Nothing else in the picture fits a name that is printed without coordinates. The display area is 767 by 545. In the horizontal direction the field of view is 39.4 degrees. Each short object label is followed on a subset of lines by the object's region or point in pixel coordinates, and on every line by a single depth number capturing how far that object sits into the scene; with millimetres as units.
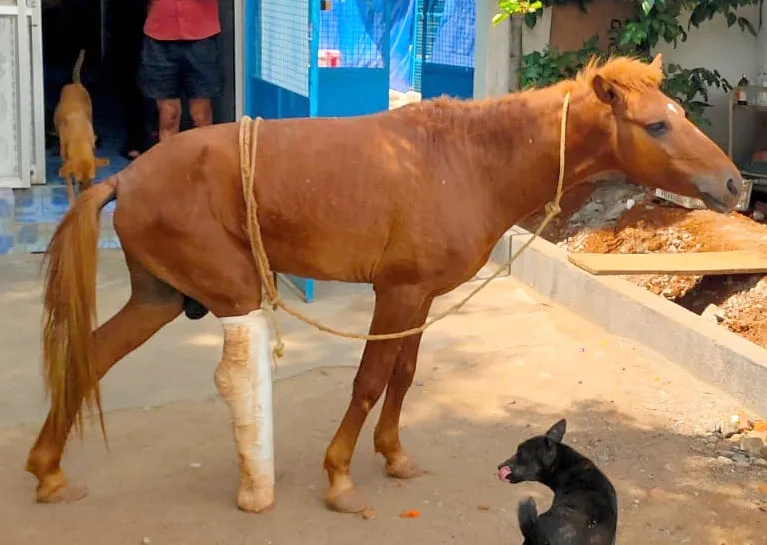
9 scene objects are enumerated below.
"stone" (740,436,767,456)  4441
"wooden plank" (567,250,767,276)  5844
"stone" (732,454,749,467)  4371
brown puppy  7473
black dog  2932
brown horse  3619
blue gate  6336
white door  7320
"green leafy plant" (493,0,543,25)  7758
